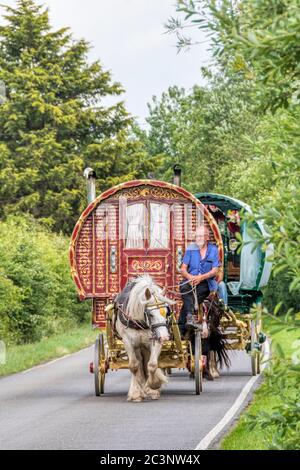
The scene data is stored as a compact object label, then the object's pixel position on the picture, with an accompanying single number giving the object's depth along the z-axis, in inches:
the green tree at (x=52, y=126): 2364.7
